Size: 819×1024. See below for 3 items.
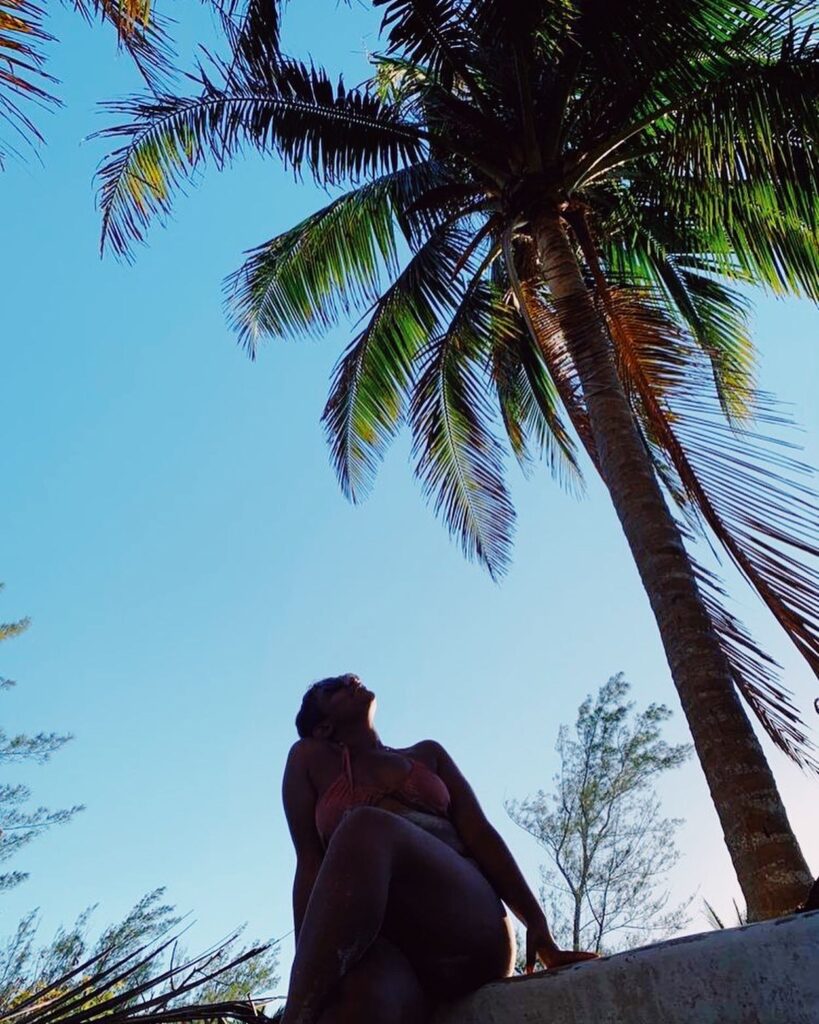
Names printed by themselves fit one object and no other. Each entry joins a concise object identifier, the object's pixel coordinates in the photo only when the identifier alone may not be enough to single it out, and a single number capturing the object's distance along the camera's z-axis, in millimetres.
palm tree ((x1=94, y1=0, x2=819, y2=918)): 4426
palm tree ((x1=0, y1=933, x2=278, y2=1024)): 1599
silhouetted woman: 1725
